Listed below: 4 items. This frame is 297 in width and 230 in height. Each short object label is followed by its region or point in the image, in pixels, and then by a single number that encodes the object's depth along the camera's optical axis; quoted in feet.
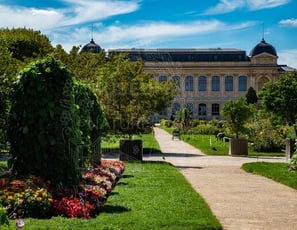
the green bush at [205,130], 140.36
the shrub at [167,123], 187.93
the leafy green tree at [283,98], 76.84
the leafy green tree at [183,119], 147.95
